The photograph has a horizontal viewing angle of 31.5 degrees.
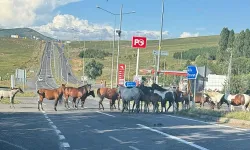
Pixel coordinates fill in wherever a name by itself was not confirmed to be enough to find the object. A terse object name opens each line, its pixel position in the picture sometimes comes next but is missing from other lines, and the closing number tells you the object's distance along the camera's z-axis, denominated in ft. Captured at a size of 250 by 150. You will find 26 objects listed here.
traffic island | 72.70
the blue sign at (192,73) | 89.04
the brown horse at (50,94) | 107.65
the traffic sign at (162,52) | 112.70
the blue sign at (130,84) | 123.85
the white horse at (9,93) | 114.11
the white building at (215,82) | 261.03
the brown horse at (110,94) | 116.16
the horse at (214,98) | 119.96
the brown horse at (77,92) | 113.80
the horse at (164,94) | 104.17
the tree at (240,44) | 431.43
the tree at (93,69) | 369.30
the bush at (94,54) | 597.52
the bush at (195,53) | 546.18
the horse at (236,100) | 107.25
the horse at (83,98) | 115.90
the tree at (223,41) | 457.68
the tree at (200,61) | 398.99
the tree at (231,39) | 455.22
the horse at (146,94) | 102.82
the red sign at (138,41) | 122.62
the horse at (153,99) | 102.01
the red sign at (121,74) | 146.92
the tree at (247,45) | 427.33
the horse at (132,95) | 102.06
